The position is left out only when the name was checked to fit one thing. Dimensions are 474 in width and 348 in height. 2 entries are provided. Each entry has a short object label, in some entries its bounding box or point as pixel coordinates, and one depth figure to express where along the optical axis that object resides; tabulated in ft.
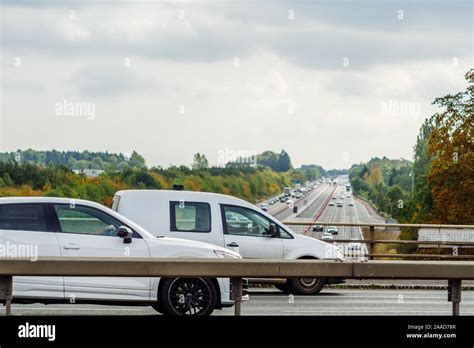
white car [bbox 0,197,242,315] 42.34
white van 59.52
